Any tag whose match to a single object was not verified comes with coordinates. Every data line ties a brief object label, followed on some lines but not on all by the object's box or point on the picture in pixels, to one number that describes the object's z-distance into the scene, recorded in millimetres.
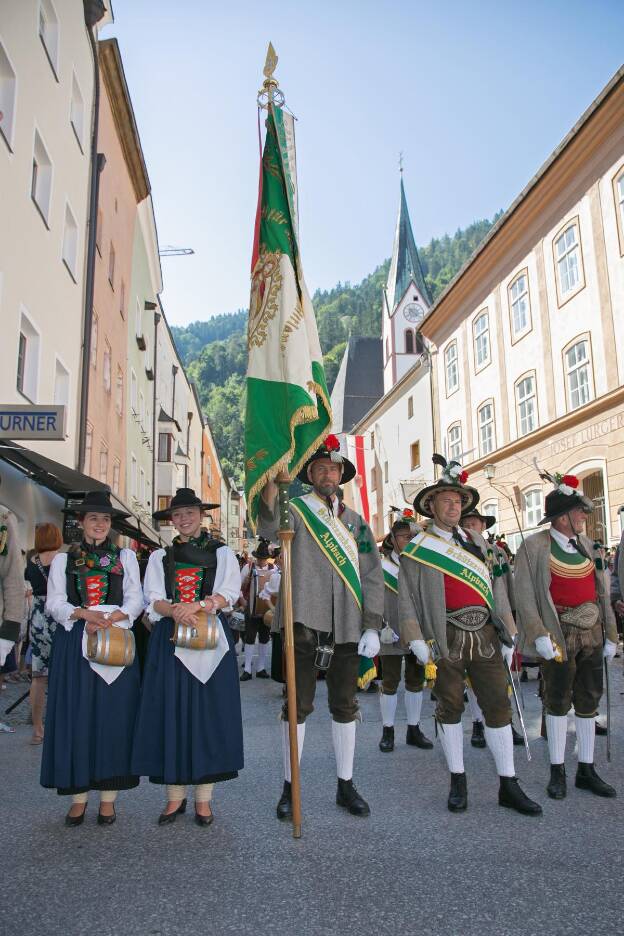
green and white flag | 5055
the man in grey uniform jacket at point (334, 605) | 4664
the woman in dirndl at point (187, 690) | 4367
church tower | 58000
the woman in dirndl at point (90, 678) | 4387
